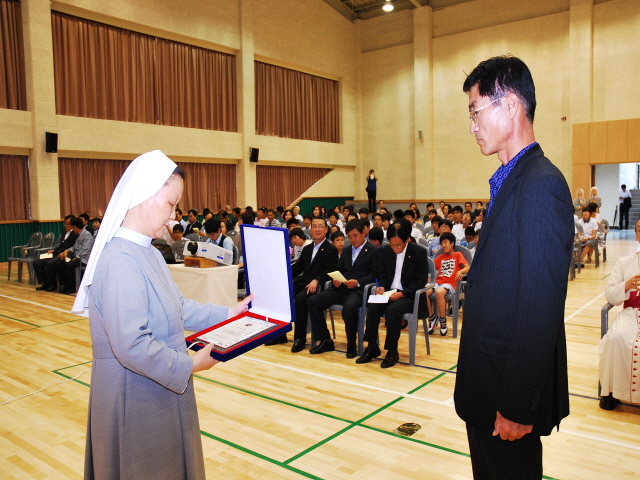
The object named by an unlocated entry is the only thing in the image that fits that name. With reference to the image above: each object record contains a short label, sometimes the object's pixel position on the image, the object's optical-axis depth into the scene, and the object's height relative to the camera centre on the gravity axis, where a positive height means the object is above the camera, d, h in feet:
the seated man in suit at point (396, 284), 17.11 -2.75
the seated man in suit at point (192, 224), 36.03 -1.00
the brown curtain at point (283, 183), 60.70 +3.17
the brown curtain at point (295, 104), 59.93 +12.72
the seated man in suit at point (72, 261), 30.48 -2.80
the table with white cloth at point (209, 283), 21.11 -3.02
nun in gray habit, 5.63 -1.46
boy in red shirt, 20.67 -2.68
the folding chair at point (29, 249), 35.17 -2.44
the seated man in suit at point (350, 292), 18.16 -3.10
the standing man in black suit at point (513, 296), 5.03 -0.92
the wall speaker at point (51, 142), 41.63 +5.68
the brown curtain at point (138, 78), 44.16 +12.54
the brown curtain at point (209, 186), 53.11 +2.50
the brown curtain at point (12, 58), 40.70 +12.28
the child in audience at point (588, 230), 36.04 -1.88
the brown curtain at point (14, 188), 42.04 +2.10
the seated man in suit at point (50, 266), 31.45 -3.22
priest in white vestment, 12.40 -3.37
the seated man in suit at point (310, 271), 19.36 -2.46
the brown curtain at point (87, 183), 44.88 +2.62
